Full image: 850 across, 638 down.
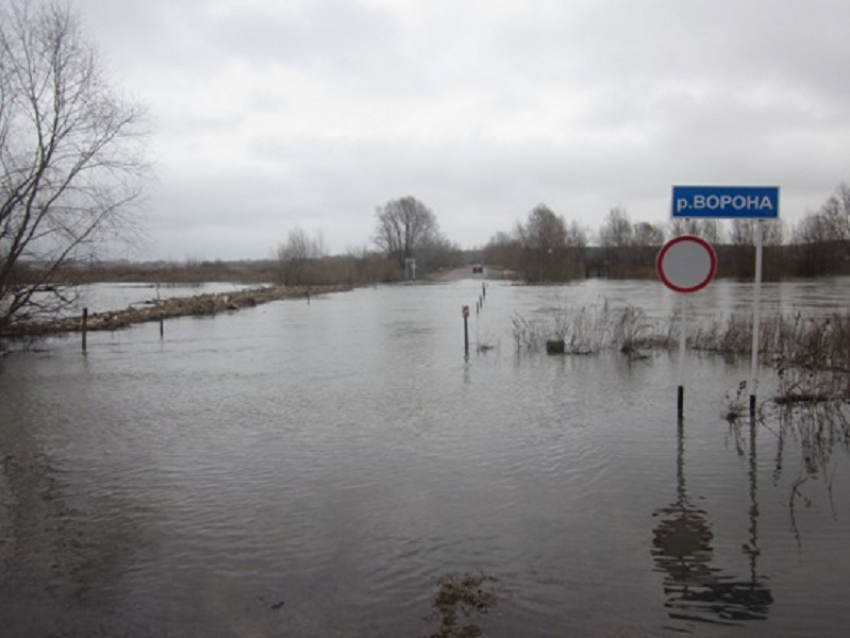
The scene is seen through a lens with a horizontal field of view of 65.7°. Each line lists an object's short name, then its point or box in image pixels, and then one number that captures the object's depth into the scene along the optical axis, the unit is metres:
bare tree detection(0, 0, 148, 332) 21.03
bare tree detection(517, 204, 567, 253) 101.19
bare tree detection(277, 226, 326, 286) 85.69
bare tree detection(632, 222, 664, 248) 128.88
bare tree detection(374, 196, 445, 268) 134.50
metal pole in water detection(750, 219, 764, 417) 8.55
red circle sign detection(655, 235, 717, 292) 8.55
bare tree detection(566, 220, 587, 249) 120.03
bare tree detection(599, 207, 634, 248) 133.00
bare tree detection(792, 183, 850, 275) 92.94
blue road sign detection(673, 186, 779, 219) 8.30
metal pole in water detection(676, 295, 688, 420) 8.85
